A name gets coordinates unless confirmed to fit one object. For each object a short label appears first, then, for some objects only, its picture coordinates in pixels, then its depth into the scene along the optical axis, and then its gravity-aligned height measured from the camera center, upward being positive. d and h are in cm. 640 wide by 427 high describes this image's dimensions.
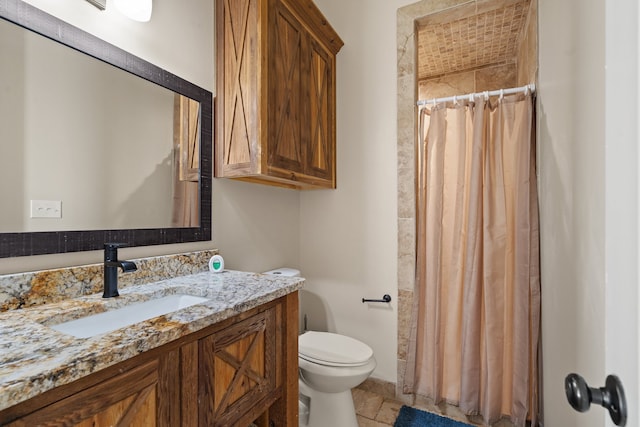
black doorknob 40 -27
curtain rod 165 +72
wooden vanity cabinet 57 -44
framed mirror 90 +27
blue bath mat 170 -124
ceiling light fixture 112 +81
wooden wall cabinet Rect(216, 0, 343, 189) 143 +67
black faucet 99 -20
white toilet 147 -84
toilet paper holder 196 -58
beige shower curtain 160 -29
